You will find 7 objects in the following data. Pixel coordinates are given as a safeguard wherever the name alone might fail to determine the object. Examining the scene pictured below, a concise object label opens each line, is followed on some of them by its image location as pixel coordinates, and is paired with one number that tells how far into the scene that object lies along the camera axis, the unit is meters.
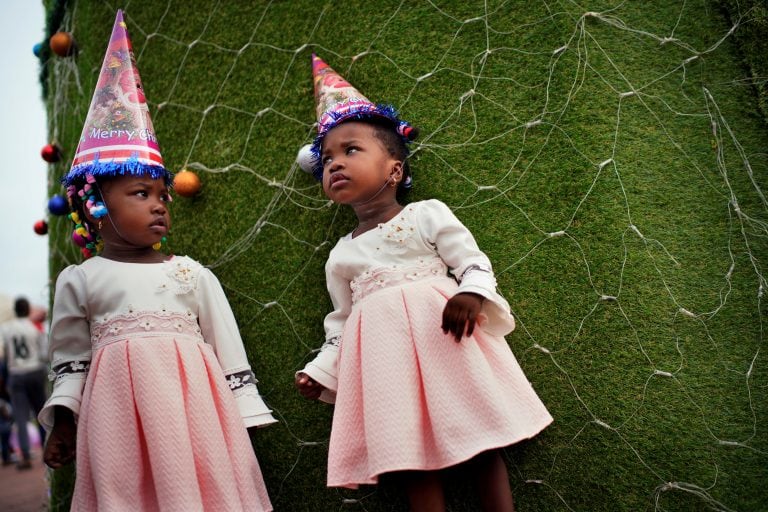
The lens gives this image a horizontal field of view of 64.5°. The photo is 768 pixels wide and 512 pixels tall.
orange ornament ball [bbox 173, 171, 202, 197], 1.70
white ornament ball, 1.47
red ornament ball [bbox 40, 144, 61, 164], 2.08
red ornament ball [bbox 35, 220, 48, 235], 2.10
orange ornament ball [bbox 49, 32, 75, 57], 2.06
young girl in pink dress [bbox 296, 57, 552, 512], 1.06
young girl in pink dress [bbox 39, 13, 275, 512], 1.14
